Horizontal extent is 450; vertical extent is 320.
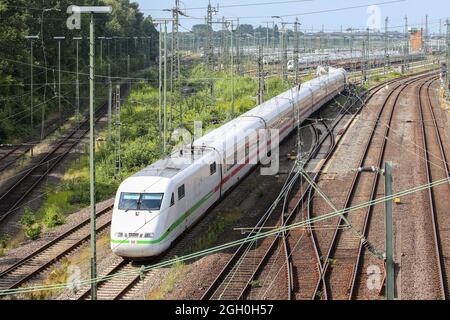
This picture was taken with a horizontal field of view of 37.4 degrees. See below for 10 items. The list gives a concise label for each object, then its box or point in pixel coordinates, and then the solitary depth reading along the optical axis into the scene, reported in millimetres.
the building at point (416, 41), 130750
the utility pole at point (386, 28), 88000
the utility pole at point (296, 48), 48150
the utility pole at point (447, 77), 57225
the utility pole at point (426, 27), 120500
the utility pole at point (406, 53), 100731
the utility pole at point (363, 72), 70562
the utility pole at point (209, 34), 57203
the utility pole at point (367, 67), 96594
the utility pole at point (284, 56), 51750
